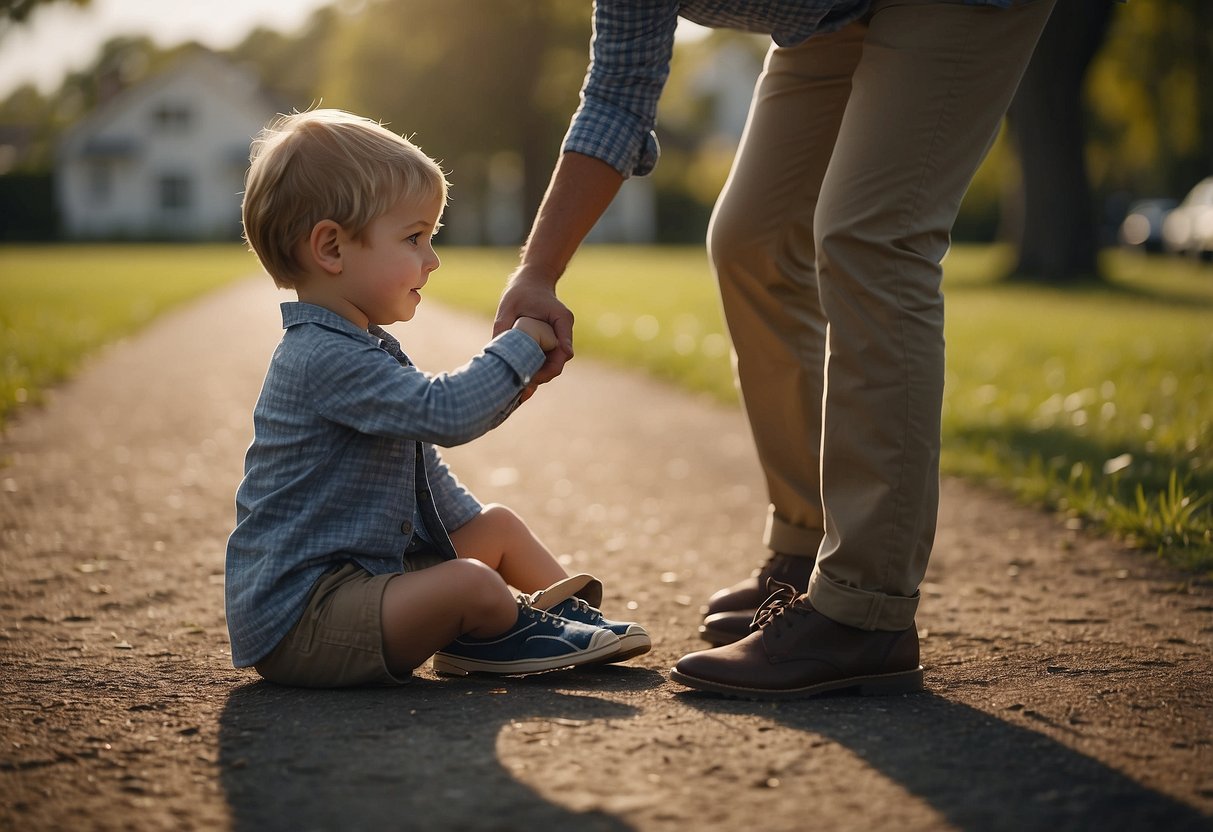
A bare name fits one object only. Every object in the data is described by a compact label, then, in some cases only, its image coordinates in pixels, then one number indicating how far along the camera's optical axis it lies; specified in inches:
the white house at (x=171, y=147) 2206.0
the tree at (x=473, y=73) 1752.0
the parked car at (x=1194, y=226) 1032.8
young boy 95.6
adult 95.9
